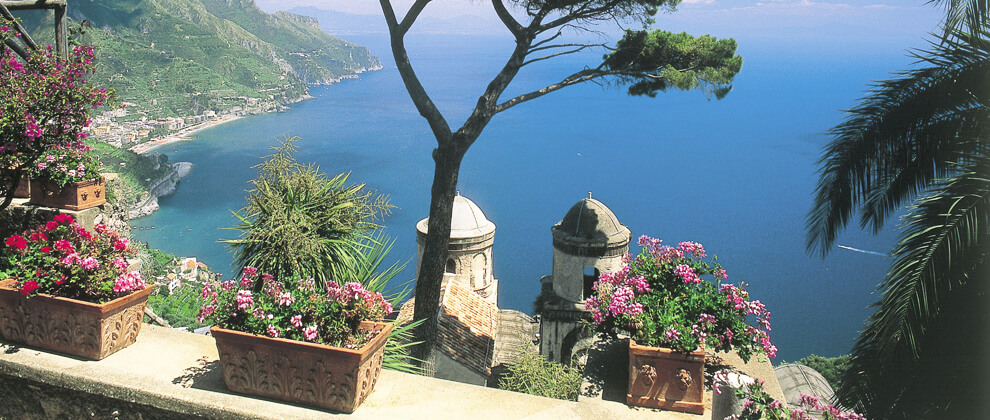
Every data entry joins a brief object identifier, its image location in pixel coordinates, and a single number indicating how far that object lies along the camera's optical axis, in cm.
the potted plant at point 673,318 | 297
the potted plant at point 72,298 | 309
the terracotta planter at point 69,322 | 308
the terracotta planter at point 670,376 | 296
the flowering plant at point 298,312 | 272
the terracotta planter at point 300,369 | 262
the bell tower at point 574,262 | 1075
